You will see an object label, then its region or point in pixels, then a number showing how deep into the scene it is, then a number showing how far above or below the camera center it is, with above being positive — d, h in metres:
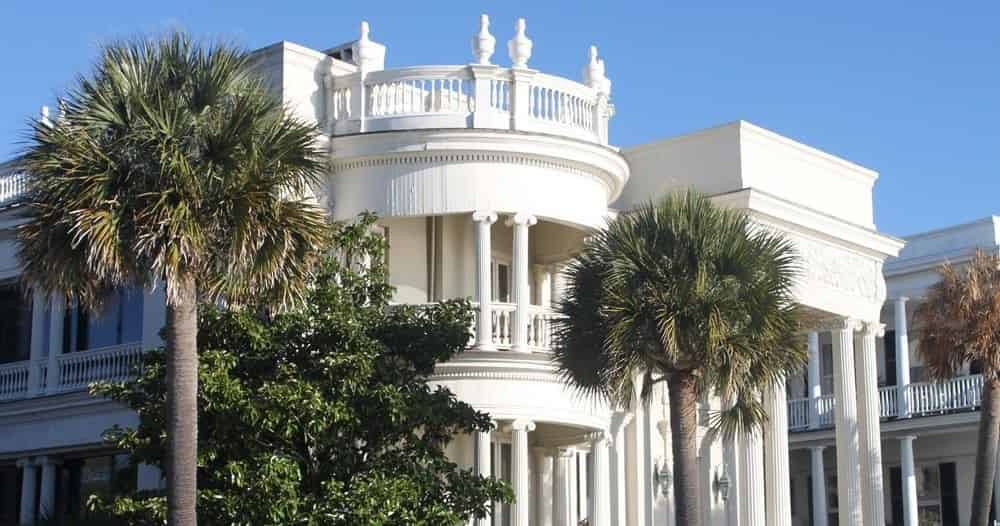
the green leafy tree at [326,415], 22.59 +2.53
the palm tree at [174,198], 19.62 +4.68
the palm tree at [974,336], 32.84 +5.25
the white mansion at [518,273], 29.33 +6.24
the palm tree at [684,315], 23.59 +3.94
